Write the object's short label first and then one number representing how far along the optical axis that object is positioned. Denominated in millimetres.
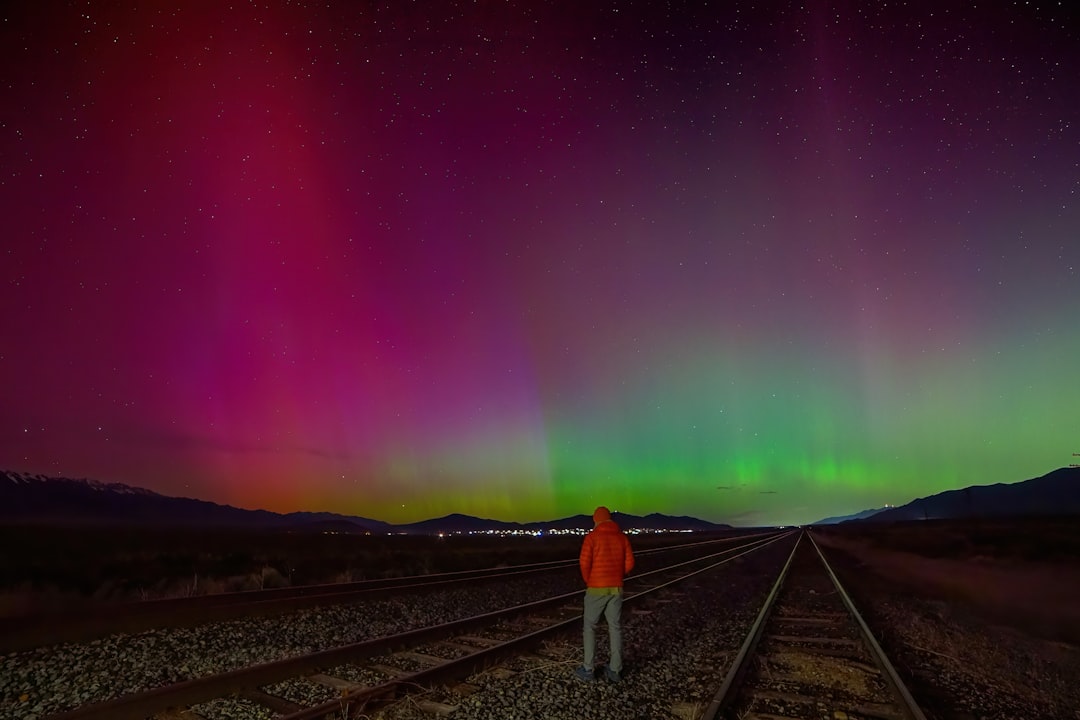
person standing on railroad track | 7469
